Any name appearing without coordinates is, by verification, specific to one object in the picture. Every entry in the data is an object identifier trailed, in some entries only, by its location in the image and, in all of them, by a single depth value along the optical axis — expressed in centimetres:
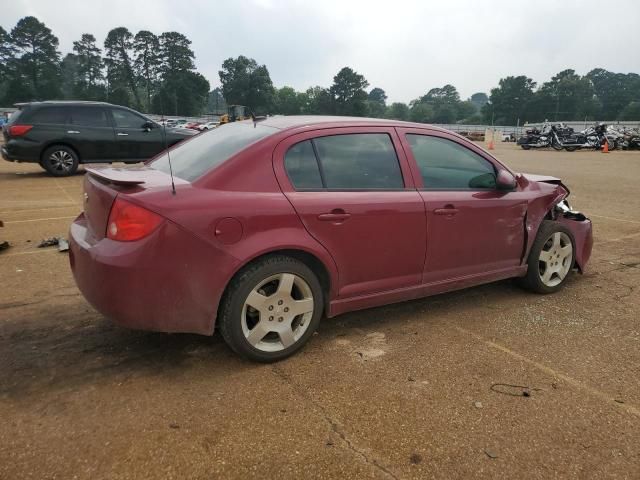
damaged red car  262
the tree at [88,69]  8606
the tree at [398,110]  11810
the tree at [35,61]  8156
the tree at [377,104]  10546
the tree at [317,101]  9595
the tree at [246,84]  7588
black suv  1063
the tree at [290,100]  11285
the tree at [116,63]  7281
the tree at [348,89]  9356
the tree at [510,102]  11144
